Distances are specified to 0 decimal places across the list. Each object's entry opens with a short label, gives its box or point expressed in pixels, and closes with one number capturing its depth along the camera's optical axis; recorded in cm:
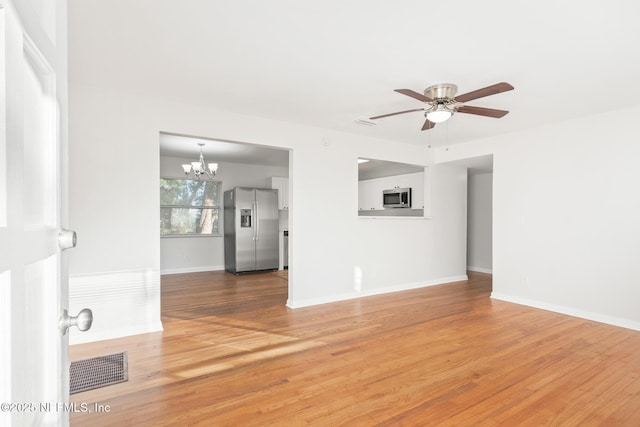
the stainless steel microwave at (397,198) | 673
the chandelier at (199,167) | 573
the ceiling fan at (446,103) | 294
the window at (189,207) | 694
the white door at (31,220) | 51
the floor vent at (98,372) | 236
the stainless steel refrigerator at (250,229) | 687
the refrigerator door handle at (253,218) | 702
